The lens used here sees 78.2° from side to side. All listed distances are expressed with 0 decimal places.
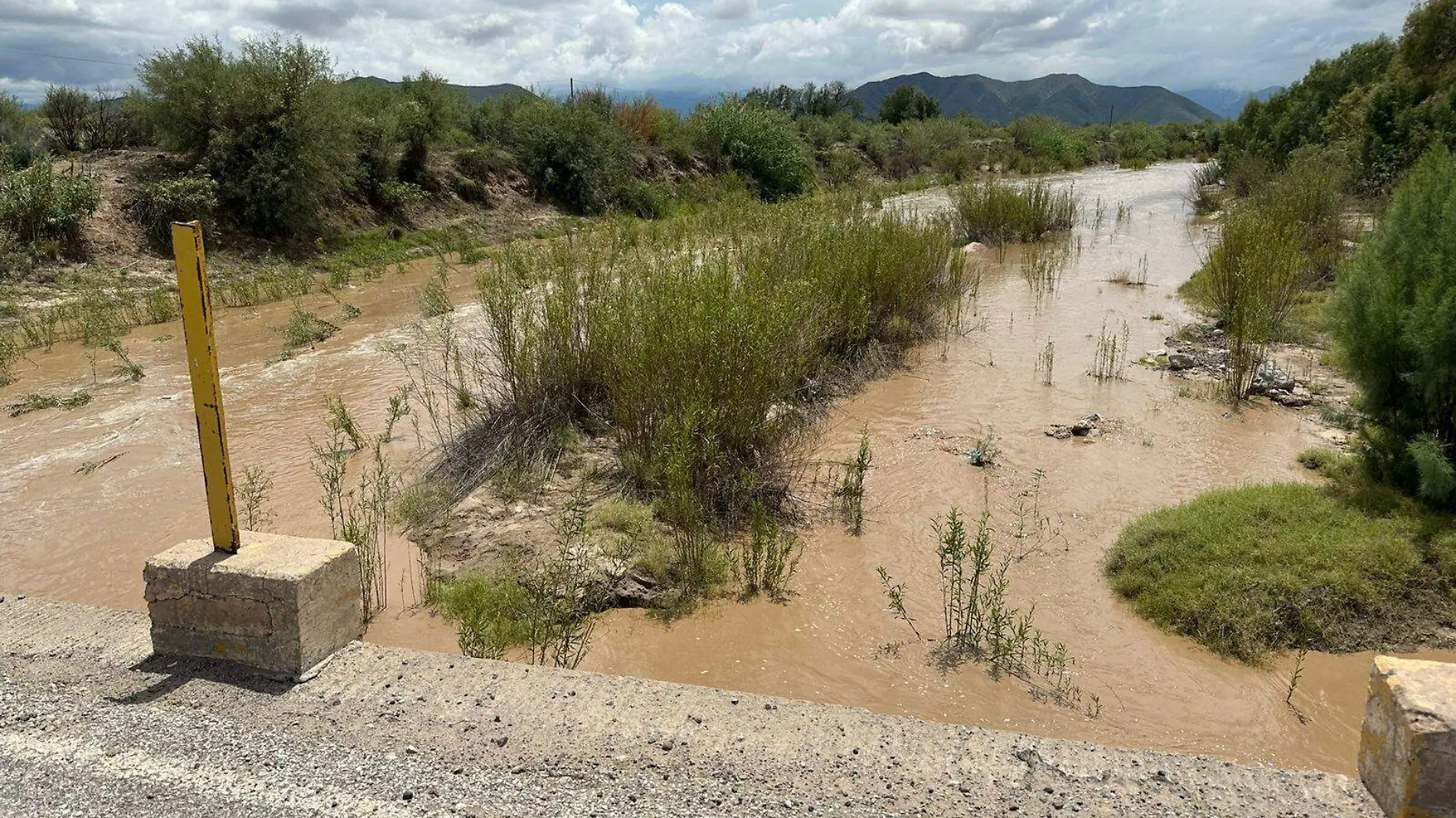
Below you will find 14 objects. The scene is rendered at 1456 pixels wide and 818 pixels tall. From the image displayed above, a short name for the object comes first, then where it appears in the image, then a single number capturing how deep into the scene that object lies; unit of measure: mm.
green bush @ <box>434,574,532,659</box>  4359
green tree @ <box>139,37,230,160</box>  17047
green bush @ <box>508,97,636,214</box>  24562
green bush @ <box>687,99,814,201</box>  29656
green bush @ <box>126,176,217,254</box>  15875
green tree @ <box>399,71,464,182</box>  21969
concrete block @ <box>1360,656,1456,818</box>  2557
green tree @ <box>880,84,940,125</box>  53719
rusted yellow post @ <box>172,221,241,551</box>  3275
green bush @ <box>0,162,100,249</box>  14055
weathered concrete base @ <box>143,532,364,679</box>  3504
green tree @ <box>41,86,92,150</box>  18734
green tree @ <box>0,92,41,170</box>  16344
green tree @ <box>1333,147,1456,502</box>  5547
